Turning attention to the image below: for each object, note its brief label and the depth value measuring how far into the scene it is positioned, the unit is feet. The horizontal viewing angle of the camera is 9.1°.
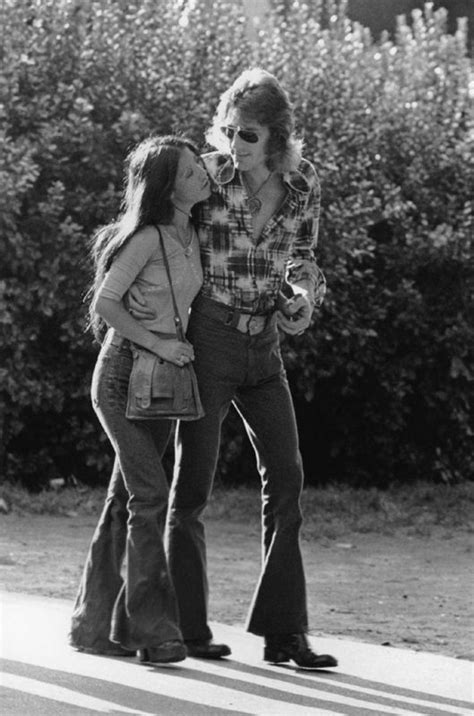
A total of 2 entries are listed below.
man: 31.55
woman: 30.96
